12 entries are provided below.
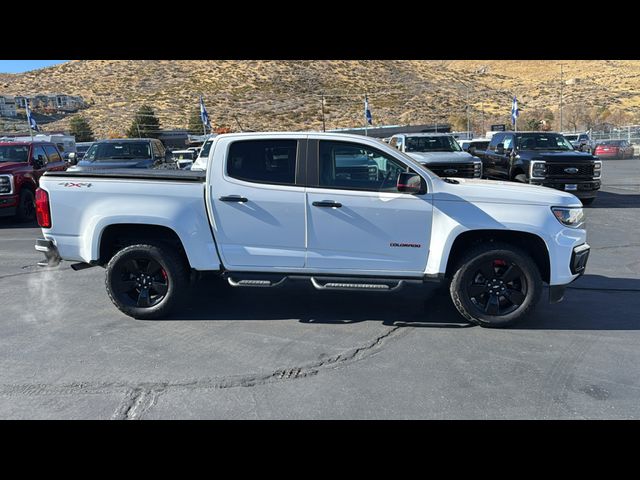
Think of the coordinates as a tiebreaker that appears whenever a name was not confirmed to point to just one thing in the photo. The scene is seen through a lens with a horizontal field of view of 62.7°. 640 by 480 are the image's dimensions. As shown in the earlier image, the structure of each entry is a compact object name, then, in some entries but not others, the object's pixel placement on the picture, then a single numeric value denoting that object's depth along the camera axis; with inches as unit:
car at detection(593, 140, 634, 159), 1339.8
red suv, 451.8
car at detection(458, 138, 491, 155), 947.8
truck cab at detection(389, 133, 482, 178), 523.5
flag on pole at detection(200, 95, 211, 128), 1318.4
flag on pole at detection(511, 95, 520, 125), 1349.7
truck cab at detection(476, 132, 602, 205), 518.9
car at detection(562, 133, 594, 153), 1313.9
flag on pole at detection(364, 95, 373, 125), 1387.7
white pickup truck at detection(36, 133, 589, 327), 200.7
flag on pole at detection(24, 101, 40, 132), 1137.5
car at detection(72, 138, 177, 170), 501.7
